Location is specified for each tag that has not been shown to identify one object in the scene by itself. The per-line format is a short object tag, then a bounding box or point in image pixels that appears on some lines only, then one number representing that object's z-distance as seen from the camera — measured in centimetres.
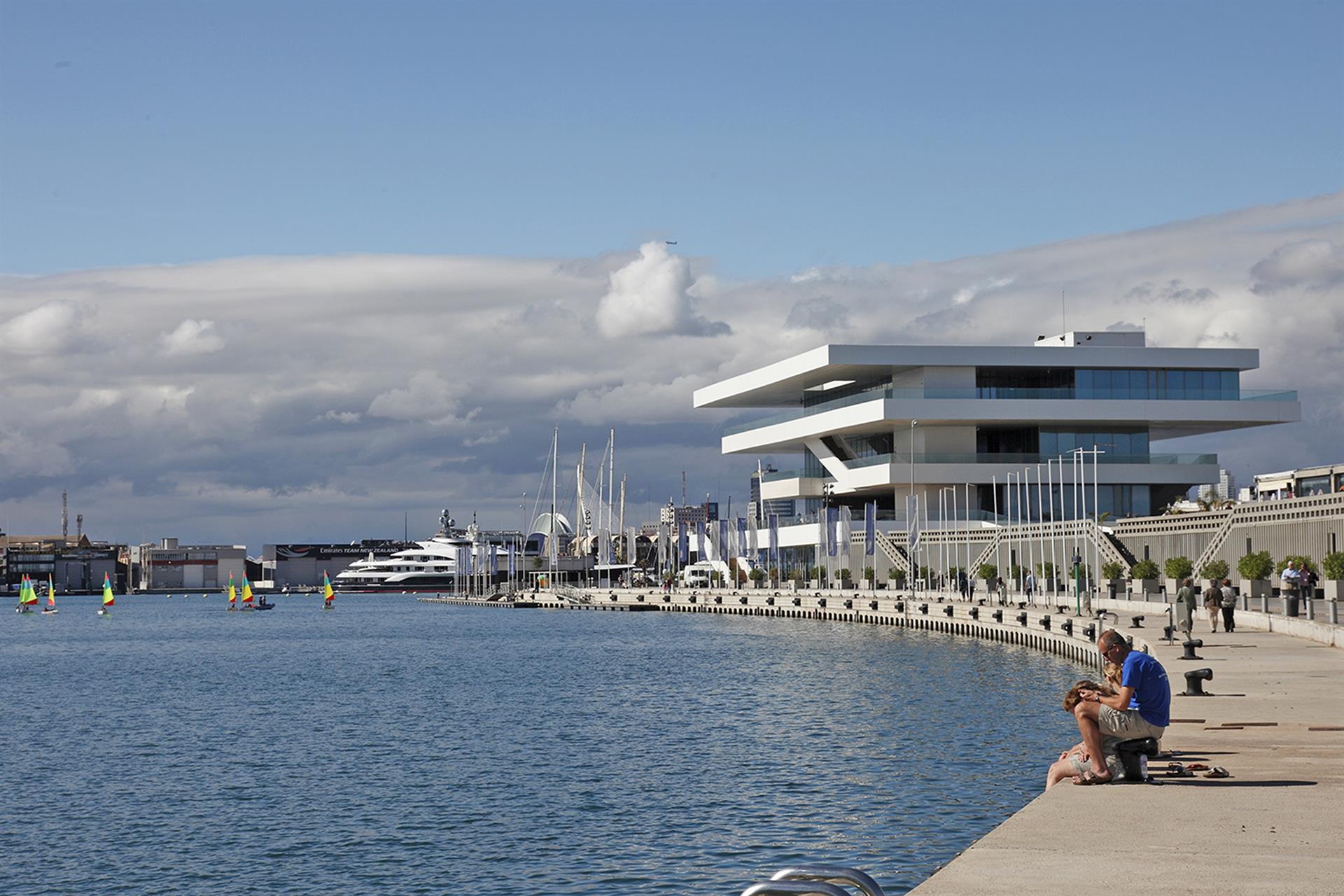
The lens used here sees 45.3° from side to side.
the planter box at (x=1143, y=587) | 7981
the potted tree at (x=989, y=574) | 10269
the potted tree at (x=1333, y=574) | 6175
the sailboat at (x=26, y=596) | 18425
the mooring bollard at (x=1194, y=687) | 2830
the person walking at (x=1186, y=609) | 4431
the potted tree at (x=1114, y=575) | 8431
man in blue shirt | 1873
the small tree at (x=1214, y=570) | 6764
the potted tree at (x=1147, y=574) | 8169
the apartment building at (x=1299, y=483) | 13988
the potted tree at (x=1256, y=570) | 6756
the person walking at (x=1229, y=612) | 4894
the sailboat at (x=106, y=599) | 16238
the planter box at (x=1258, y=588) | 6706
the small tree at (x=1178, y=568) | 7488
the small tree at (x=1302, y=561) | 6498
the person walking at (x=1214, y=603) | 4981
